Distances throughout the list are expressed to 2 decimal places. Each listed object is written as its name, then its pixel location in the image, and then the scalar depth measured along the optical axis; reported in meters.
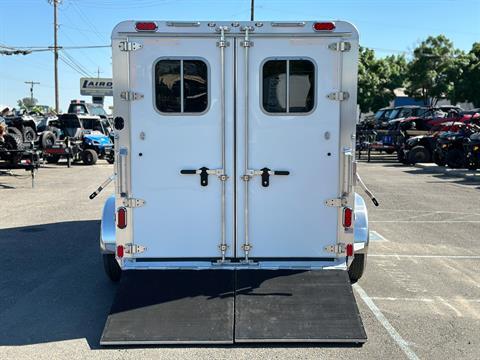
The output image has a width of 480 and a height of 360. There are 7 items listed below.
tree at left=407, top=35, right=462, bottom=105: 41.53
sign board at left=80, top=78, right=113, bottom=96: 58.88
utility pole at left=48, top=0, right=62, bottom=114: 44.16
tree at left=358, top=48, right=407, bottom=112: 47.53
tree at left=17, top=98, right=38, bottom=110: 104.47
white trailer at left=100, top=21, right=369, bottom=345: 4.75
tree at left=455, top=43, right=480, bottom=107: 35.44
